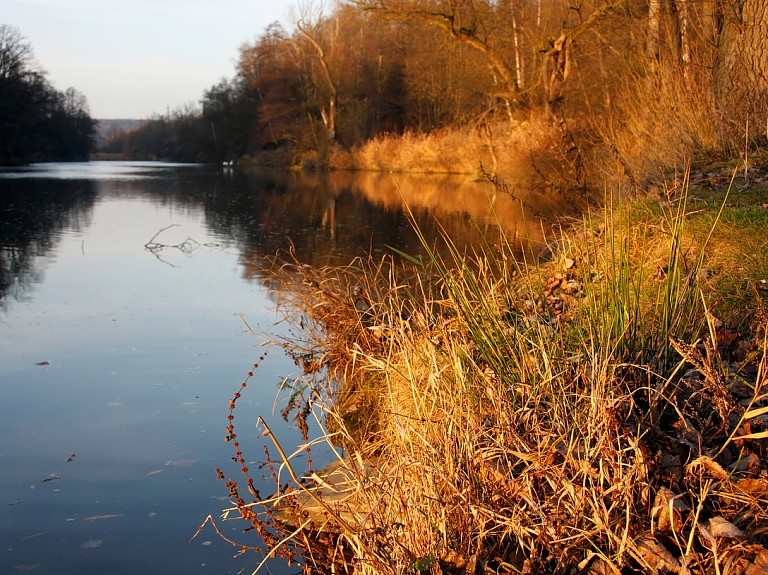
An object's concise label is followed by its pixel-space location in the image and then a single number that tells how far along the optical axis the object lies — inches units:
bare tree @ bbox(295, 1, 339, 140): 1502.2
